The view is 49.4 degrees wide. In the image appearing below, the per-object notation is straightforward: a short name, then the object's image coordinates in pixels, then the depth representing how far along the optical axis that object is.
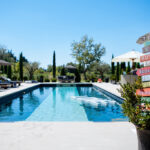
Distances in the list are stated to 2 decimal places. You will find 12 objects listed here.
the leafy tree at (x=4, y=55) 35.91
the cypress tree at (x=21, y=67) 21.67
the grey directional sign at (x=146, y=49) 2.07
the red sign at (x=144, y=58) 2.03
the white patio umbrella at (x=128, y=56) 10.24
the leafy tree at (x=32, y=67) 24.30
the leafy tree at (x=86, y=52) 25.23
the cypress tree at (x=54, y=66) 23.89
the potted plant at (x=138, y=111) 1.73
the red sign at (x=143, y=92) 1.95
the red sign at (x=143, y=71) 1.99
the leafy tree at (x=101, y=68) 27.44
